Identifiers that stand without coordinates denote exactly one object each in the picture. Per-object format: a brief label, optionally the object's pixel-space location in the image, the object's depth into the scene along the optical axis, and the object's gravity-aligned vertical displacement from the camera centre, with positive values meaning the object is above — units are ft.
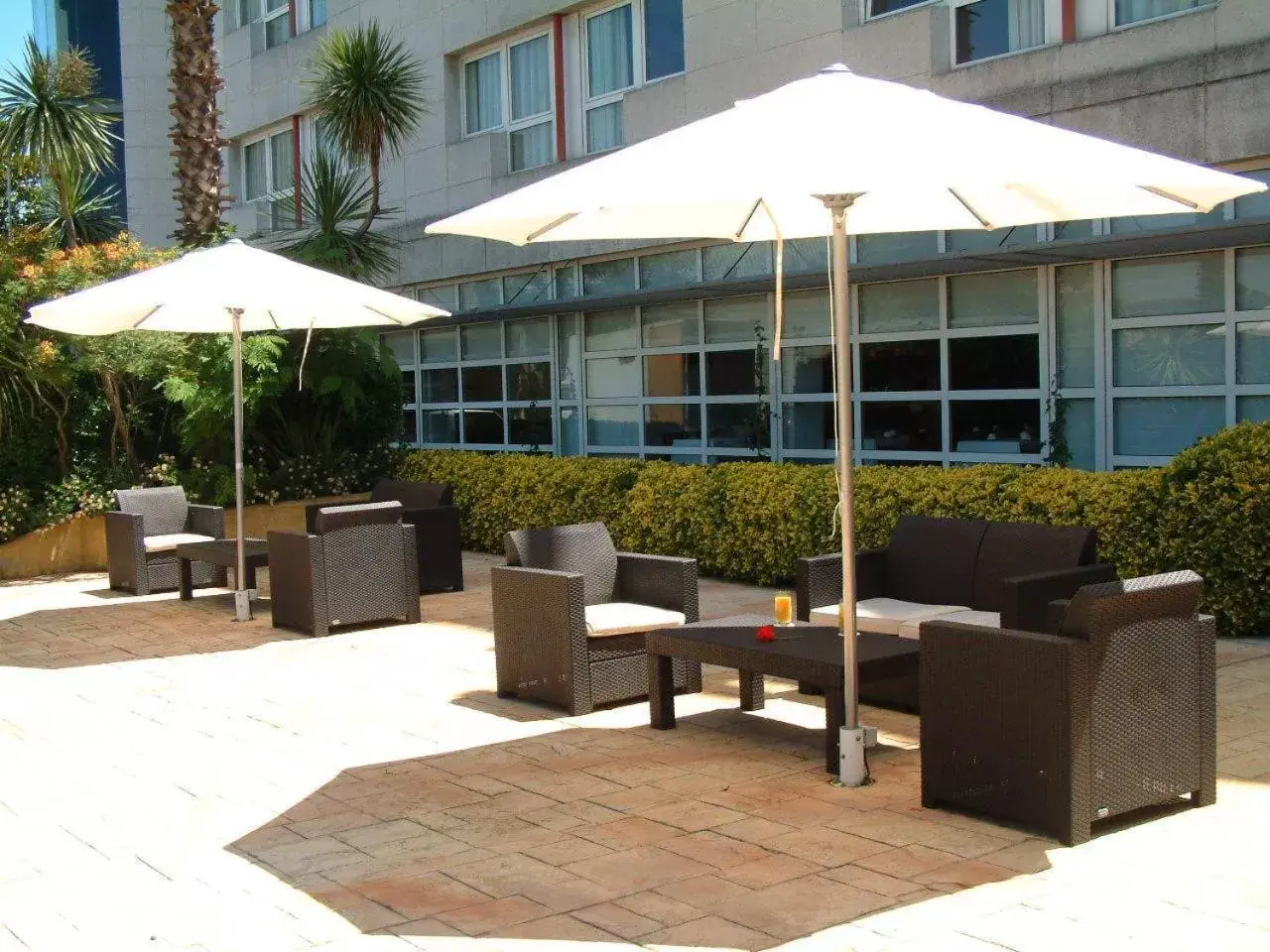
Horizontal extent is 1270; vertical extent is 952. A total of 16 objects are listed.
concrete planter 47.03 -3.62
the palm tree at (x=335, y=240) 52.37 +7.39
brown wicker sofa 21.77 -2.67
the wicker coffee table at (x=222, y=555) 37.47 -3.19
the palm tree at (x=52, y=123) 55.01 +12.44
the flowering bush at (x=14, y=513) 46.78 -2.34
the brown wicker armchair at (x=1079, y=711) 16.05 -3.45
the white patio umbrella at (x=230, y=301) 33.71 +3.27
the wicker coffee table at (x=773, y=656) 19.66 -3.36
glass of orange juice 22.61 -2.96
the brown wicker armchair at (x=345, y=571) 33.27 -3.27
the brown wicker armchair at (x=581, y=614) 23.98 -3.30
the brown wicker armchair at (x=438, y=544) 40.04 -3.19
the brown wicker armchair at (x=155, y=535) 41.68 -2.96
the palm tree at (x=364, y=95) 54.19 +13.01
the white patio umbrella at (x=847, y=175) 16.66 +3.01
